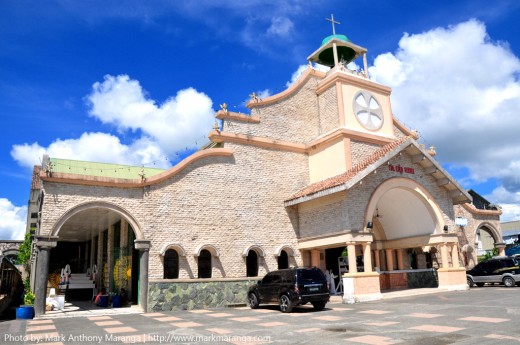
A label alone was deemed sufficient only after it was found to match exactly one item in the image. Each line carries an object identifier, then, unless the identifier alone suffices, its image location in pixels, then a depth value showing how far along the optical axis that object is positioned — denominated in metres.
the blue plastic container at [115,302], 20.19
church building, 18.98
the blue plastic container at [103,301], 21.38
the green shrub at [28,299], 17.05
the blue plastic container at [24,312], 16.34
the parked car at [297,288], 15.98
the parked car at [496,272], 23.45
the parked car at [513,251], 36.75
